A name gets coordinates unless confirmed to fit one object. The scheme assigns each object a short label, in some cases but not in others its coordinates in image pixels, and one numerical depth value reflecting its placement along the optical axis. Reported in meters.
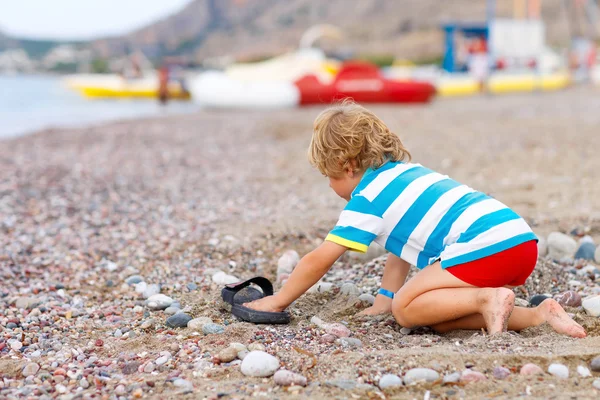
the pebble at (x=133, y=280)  3.59
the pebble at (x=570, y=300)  3.05
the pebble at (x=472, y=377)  2.14
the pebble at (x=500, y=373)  2.17
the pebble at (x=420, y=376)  2.15
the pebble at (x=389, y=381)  2.14
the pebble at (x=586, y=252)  3.76
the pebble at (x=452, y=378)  2.14
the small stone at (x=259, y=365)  2.29
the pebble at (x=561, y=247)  3.80
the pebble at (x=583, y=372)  2.17
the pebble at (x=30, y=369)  2.40
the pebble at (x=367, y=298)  3.19
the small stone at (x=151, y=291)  3.39
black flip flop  2.86
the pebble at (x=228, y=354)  2.43
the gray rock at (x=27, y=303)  3.23
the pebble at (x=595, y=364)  2.19
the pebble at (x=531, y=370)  2.19
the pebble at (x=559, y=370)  2.17
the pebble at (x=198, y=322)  2.82
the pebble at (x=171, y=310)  3.10
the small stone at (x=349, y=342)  2.59
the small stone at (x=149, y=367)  2.39
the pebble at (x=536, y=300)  3.14
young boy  2.61
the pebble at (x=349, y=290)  3.29
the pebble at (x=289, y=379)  2.20
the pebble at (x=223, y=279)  3.54
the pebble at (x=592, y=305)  2.90
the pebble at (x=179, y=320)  2.88
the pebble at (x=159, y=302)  3.19
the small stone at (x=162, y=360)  2.45
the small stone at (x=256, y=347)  2.51
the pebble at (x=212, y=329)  2.74
